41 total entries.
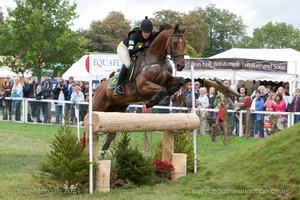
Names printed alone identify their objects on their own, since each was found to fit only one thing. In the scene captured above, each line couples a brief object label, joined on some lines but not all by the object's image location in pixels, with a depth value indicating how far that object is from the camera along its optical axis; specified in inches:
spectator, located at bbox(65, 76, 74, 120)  842.9
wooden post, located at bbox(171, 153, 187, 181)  386.0
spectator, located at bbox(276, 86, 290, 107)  723.9
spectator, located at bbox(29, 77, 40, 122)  900.7
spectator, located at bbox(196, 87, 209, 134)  713.0
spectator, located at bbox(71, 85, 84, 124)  826.2
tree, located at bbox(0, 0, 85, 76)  1508.4
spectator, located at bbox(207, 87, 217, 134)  719.7
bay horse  406.3
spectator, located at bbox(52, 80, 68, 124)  882.1
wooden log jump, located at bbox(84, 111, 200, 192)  329.4
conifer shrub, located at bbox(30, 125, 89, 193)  327.3
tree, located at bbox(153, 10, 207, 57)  2709.2
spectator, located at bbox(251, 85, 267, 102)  749.3
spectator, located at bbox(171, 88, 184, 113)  776.9
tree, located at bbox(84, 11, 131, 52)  2514.8
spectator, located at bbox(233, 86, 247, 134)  711.1
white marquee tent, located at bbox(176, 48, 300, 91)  949.8
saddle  438.0
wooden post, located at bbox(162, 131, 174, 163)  394.9
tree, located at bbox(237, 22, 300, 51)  3403.1
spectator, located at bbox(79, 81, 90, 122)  782.2
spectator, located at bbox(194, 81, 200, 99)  793.4
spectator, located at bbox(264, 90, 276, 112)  712.4
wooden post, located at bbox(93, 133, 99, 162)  335.6
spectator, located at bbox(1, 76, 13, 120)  951.6
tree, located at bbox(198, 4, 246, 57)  3339.1
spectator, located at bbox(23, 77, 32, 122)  943.5
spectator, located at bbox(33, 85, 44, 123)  889.5
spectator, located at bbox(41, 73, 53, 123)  878.4
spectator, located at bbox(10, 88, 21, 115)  930.1
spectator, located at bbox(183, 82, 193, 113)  636.4
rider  420.8
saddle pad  449.3
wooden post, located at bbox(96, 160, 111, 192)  336.2
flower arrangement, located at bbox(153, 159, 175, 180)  384.2
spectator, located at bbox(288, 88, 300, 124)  697.0
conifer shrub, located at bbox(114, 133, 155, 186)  363.4
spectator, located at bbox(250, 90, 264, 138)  694.5
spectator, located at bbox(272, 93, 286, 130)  673.4
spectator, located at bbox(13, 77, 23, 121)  935.0
